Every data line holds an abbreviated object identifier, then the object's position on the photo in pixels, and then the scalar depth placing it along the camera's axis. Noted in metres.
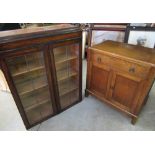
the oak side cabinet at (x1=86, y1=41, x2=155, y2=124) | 1.44
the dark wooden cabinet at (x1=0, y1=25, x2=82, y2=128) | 1.24
